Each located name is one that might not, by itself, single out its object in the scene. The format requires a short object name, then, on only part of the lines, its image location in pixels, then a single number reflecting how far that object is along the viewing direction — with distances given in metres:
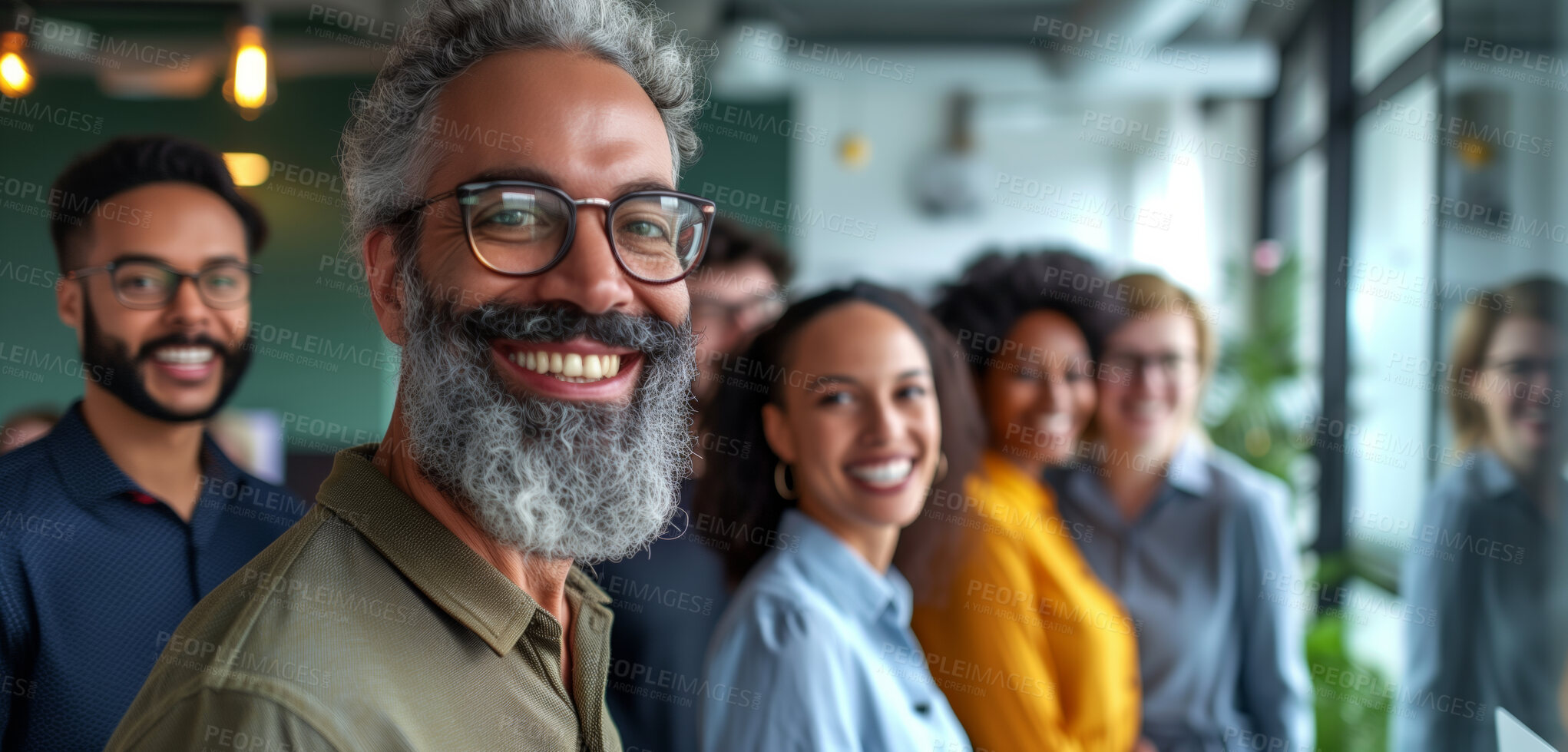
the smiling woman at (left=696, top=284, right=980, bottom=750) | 1.44
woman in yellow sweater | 1.83
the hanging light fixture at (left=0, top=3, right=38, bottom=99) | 1.75
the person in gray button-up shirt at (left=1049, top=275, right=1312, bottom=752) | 2.53
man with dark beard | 1.19
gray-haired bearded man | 0.87
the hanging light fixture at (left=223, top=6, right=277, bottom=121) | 2.66
